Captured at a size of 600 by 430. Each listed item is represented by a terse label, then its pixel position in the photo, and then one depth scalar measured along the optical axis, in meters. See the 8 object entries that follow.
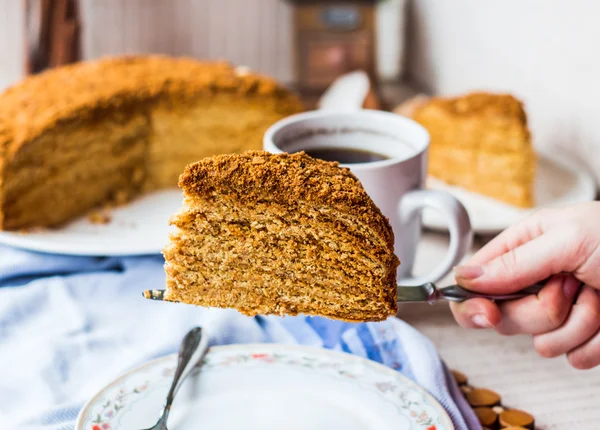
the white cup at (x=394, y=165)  0.51
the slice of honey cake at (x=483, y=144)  0.67
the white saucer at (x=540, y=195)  0.63
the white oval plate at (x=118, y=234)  0.59
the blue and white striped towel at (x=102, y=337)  0.46
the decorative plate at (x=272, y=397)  0.43
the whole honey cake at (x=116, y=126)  0.67
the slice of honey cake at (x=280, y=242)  0.40
